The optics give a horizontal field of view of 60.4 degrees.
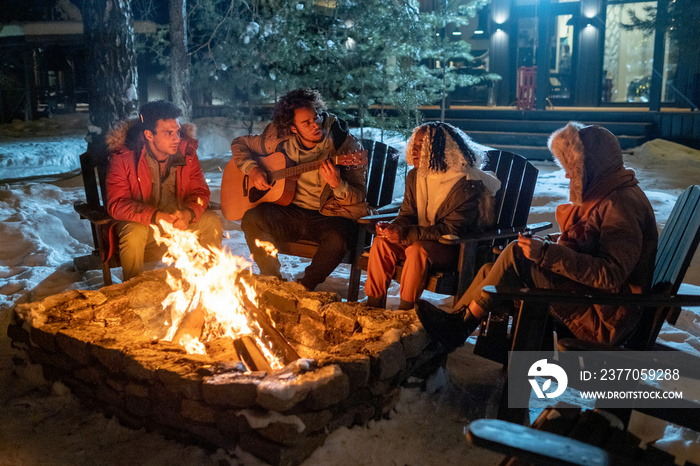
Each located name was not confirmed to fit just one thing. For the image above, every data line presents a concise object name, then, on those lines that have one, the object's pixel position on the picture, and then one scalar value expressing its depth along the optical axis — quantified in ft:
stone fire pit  7.84
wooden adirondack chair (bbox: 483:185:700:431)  7.63
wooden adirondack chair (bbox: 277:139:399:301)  14.92
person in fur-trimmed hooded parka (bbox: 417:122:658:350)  8.36
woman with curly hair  11.39
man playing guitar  13.34
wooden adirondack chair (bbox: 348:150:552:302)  11.37
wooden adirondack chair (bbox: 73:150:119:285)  13.46
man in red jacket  13.26
